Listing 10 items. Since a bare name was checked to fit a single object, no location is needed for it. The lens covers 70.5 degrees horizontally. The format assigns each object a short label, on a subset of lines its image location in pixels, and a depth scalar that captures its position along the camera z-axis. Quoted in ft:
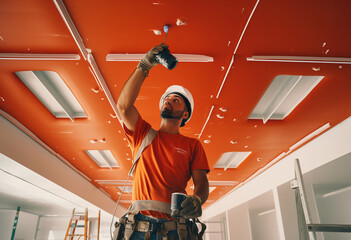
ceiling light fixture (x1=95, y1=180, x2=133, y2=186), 23.16
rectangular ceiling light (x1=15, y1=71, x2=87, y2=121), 10.21
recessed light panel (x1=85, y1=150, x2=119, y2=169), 17.57
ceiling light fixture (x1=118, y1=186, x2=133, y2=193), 26.00
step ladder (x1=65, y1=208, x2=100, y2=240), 24.16
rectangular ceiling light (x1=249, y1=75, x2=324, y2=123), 10.22
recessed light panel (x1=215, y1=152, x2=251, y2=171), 17.66
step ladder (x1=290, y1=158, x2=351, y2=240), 5.59
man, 3.10
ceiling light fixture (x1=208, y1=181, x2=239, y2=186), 23.43
